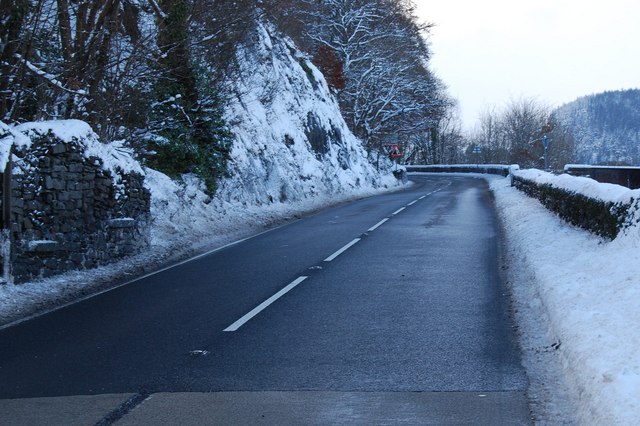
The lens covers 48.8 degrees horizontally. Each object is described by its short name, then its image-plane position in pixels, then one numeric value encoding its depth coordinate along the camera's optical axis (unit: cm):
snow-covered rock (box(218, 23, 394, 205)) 2703
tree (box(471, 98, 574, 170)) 8912
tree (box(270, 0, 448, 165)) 4988
